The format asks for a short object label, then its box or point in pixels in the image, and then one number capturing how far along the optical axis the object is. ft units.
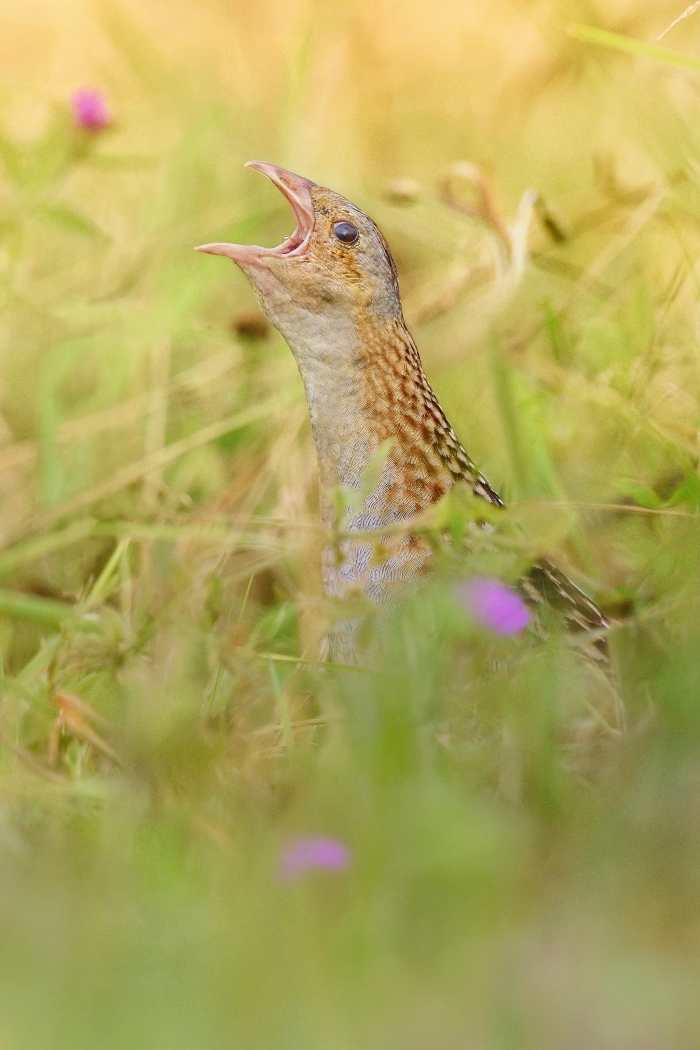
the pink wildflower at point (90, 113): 14.90
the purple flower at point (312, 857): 14.19
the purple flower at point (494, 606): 14.36
